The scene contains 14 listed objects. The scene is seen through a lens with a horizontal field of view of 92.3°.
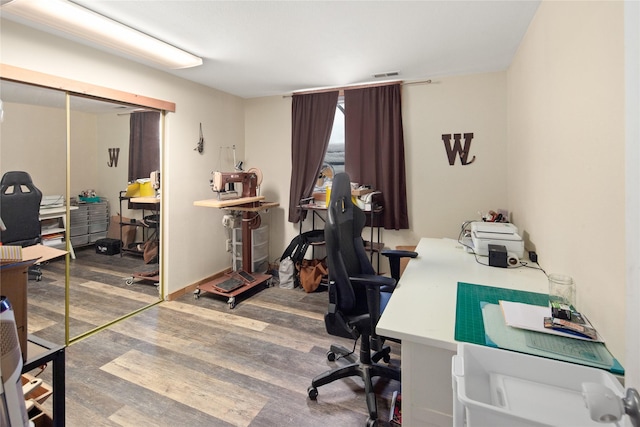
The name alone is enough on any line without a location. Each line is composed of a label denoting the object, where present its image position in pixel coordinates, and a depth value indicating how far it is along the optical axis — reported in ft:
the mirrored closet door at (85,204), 7.39
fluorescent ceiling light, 5.95
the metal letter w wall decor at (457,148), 10.69
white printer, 6.66
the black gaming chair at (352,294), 5.49
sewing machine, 10.68
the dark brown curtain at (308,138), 12.33
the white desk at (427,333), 3.59
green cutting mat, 3.63
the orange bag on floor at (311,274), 11.82
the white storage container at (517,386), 2.27
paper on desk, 3.64
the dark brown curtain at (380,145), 11.30
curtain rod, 11.17
